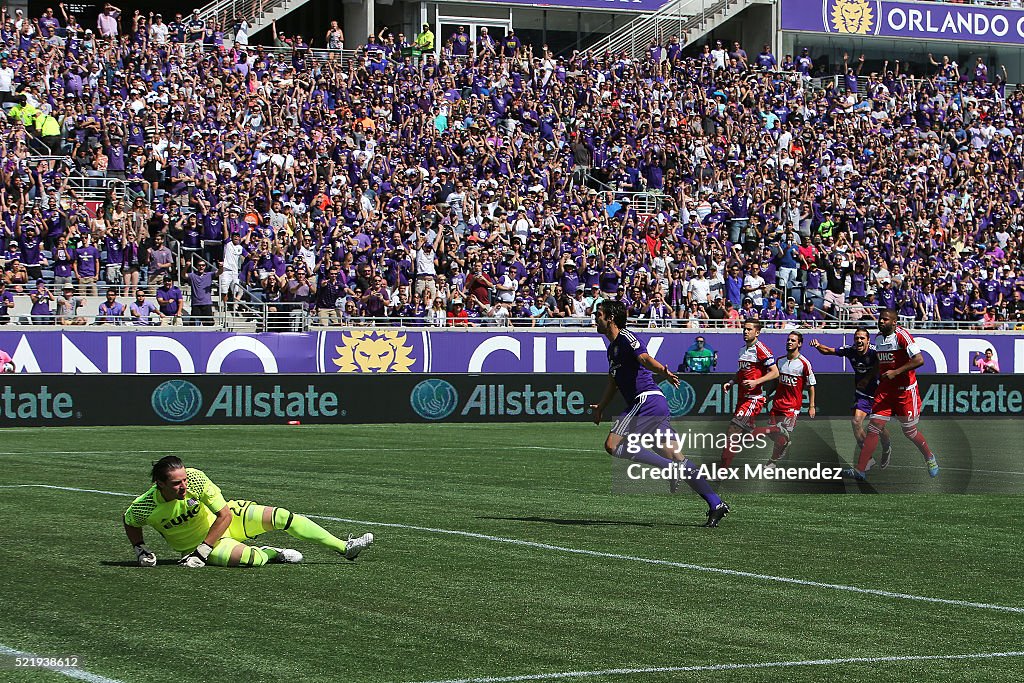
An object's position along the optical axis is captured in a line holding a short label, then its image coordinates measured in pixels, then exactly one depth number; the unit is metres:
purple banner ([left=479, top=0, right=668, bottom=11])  48.75
